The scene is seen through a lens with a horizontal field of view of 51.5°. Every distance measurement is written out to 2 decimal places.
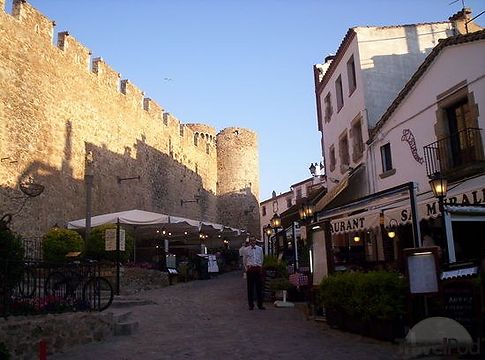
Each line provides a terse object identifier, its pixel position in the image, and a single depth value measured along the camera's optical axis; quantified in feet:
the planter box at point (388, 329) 21.40
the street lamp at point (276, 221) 50.96
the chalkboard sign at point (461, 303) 18.51
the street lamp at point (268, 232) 70.80
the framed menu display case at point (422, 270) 19.90
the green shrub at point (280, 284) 39.75
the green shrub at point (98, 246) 53.42
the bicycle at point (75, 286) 24.30
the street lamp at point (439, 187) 27.29
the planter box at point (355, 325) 23.18
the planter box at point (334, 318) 25.37
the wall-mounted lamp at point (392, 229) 30.25
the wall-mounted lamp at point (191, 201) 120.82
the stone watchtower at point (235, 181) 150.30
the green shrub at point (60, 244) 51.03
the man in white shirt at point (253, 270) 35.68
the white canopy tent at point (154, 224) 56.80
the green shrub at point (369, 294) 21.35
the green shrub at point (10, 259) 20.74
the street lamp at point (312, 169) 97.94
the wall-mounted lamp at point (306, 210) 43.81
